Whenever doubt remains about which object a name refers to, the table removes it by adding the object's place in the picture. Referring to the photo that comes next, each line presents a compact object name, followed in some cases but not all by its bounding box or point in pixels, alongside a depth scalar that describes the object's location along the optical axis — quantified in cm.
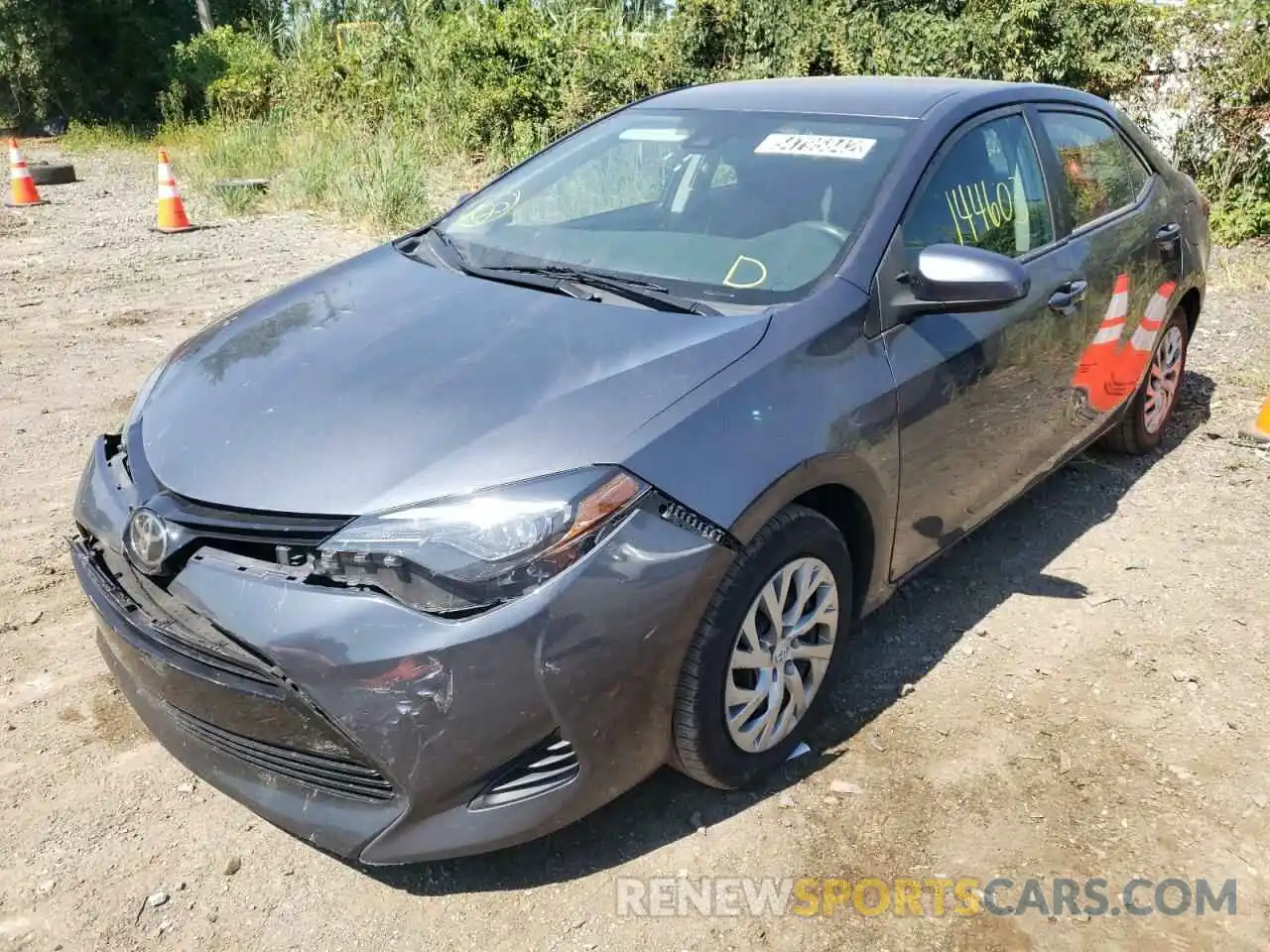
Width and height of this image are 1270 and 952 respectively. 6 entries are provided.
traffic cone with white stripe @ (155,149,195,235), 1002
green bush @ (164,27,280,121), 1741
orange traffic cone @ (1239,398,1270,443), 494
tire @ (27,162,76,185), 1349
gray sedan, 212
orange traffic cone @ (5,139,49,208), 1166
